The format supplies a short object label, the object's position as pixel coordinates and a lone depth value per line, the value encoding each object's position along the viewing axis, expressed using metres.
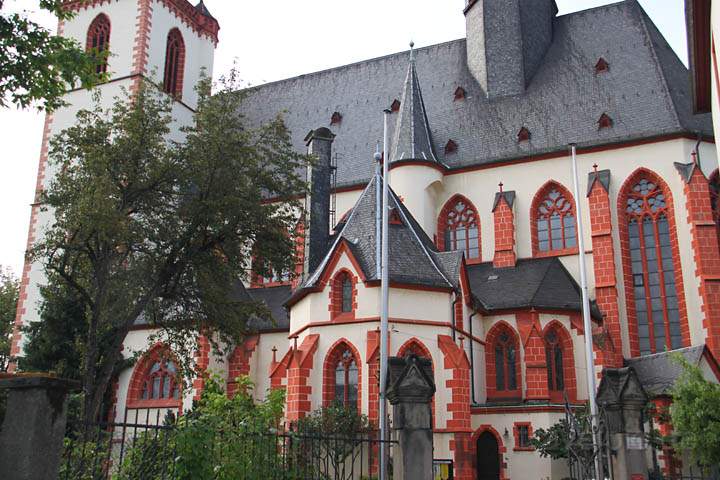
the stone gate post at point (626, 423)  12.10
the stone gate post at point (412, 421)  10.87
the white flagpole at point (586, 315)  20.83
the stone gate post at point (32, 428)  5.81
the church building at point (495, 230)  21.97
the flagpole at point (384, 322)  13.53
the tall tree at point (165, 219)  18.59
